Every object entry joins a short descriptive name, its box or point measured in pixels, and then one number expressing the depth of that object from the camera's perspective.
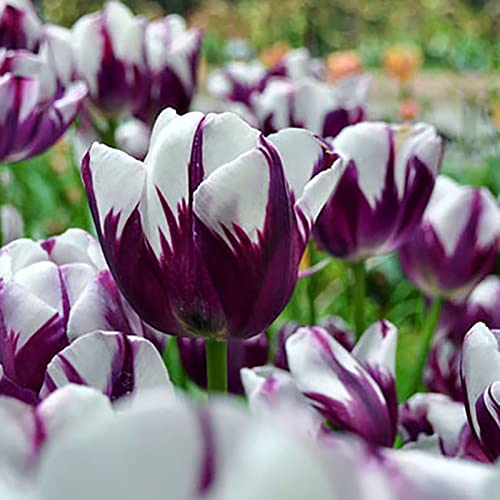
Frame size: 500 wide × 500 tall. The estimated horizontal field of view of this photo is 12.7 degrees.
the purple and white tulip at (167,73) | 1.18
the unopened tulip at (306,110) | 1.13
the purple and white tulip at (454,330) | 0.95
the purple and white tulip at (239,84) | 1.45
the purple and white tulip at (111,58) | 1.15
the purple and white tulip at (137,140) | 1.22
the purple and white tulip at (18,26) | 1.06
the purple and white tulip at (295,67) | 1.45
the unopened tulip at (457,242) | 0.99
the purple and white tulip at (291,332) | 0.88
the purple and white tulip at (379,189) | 0.90
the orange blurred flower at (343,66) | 2.80
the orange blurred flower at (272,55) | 3.05
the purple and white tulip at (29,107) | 0.93
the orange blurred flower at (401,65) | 3.55
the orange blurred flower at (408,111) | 3.08
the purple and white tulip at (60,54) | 1.11
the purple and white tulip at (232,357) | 0.87
